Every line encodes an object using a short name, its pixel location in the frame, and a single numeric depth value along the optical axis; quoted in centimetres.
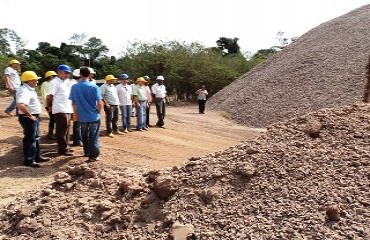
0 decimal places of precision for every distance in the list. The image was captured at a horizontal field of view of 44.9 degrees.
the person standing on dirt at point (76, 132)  759
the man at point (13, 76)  859
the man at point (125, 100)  954
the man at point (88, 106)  634
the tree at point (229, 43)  5066
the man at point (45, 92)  773
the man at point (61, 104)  673
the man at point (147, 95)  1050
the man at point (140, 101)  1015
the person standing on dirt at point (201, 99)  1753
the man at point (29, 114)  607
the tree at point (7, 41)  4197
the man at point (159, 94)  1085
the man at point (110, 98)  877
